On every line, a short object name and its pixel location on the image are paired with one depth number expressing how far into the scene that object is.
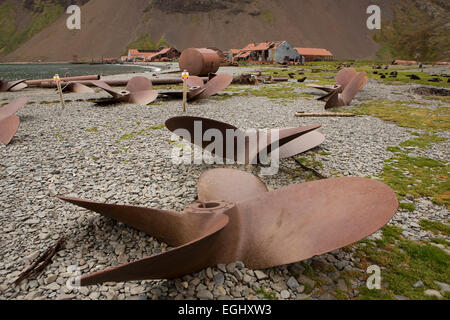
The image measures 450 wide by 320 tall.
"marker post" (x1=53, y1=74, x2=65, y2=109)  9.83
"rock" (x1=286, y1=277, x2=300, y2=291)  2.46
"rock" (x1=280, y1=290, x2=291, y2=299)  2.36
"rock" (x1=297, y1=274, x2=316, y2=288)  2.49
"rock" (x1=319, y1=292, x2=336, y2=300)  2.33
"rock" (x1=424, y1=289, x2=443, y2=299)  2.34
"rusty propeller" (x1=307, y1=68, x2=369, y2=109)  10.78
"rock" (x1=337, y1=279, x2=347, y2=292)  2.43
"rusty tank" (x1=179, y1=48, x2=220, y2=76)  17.09
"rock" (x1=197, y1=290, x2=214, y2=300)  2.34
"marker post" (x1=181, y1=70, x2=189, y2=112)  9.09
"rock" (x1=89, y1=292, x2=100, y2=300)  2.31
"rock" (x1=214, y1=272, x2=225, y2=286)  2.48
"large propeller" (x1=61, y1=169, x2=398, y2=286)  2.33
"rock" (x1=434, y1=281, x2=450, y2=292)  2.41
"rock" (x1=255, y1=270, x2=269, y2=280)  2.53
